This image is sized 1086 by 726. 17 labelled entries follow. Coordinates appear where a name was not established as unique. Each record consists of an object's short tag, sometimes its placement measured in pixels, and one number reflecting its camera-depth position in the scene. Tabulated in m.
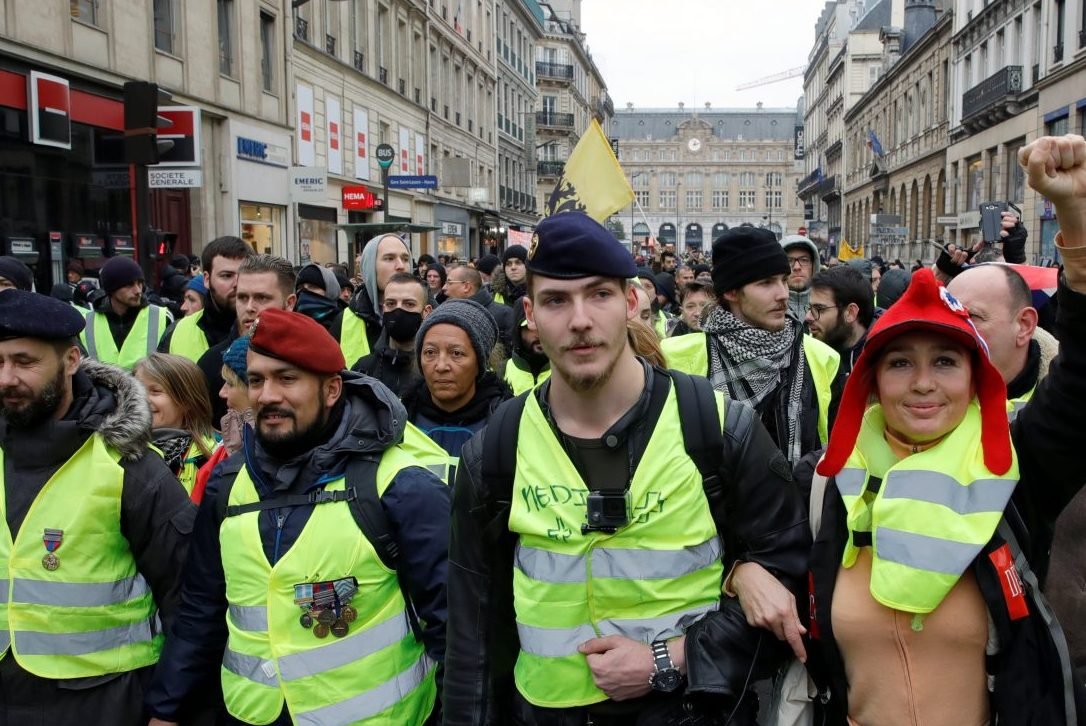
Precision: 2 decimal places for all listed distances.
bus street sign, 18.23
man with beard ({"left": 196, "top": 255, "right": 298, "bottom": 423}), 5.07
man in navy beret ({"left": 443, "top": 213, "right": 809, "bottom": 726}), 2.25
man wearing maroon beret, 2.74
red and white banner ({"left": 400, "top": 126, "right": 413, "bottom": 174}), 31.50
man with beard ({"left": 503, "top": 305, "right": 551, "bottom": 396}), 5.16
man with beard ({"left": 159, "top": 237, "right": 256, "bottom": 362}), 5.77
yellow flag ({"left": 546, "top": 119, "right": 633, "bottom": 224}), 7.14
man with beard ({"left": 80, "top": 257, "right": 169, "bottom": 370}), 6.38
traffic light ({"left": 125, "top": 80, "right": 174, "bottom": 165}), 7.10
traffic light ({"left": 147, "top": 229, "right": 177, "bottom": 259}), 7.72
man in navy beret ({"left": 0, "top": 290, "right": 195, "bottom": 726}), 2.99
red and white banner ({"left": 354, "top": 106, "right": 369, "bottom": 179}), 27.33
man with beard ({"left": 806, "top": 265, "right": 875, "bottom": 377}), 5.75
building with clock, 132.50
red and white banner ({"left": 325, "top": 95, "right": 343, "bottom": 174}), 25.38
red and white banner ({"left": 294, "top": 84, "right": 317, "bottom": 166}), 23.44
